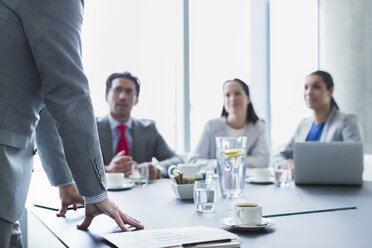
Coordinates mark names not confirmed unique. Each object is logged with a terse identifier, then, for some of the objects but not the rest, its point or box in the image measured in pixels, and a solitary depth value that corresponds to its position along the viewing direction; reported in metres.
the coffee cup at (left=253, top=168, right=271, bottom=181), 2.36
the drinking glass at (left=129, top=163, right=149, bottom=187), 2.35
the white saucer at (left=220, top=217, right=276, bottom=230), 1.21
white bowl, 1.82
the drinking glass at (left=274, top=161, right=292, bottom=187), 2.20
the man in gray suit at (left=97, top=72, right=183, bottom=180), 3.40
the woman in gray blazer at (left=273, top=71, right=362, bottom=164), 3.61
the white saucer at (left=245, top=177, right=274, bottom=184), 2.33
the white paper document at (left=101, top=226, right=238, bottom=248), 1.02
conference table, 1.12
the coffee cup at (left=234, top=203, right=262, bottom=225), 1.24
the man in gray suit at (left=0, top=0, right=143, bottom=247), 1.09
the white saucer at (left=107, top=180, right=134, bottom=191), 2.19
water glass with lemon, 1.88
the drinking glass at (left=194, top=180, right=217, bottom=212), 1.52
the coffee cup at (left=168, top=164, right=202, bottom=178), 2.20
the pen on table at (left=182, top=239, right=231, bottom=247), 1.01
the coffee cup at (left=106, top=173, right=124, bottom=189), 2.21
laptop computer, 2.20
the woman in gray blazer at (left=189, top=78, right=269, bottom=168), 3.72
